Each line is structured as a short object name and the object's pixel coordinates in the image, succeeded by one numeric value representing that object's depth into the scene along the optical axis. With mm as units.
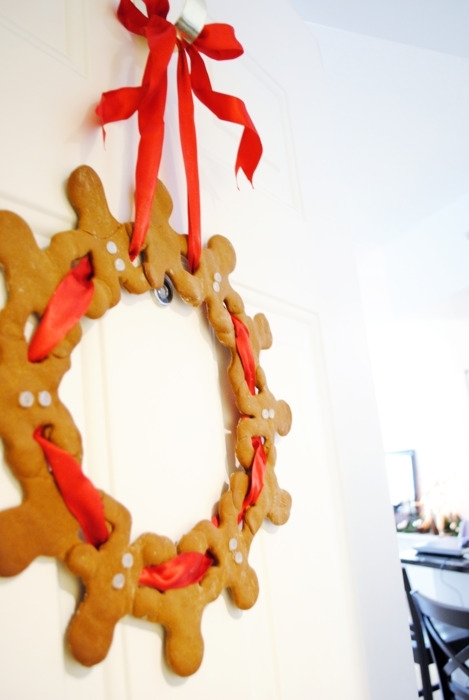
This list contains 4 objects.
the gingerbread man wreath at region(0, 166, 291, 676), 369
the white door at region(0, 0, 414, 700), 433
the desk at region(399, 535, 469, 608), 2967
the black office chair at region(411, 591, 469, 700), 1928
